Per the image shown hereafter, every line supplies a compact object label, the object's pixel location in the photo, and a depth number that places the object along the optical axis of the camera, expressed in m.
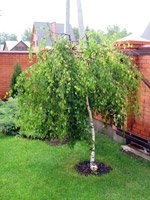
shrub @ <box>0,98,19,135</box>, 4.67
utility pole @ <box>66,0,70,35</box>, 14.48
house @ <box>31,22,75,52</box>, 23.05
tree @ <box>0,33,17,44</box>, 55.71
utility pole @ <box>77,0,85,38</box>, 14.39
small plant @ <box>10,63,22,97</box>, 6.62
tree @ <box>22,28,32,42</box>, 50.22
